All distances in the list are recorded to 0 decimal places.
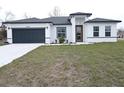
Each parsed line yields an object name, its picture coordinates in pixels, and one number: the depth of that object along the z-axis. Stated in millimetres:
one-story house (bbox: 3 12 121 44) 12649
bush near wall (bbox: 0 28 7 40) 16634
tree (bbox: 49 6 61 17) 24347
